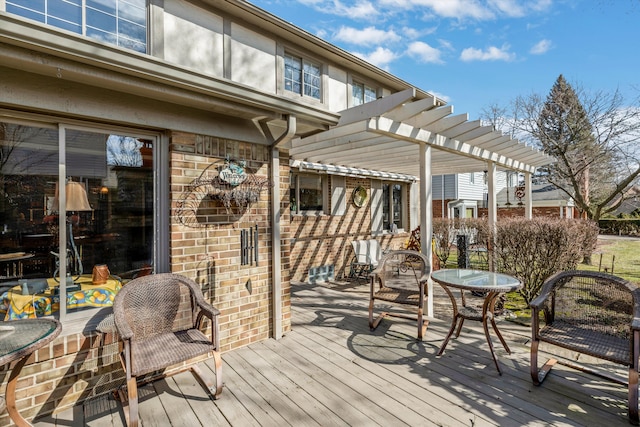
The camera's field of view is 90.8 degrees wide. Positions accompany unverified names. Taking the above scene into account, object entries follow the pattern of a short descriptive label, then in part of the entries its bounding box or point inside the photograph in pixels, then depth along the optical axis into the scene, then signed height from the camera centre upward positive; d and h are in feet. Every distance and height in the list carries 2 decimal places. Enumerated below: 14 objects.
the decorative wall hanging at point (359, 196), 28.76 +1.55
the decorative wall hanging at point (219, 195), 10.40 +0.65
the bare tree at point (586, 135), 34.63 +9.40
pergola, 12.73 +3.90
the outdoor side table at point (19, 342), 6.40 -2.70
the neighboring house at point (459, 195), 62.03 +3.53
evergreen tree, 34.30 +8.37
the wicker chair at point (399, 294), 12.78 -3.63
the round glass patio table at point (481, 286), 11.00 -2.66
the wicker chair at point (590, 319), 8.23 -3.52
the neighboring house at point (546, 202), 60.99 +1.96
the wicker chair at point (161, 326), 7.62 -3.35
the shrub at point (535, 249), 15.62 -1.92
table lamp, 8.84 +0.18
